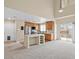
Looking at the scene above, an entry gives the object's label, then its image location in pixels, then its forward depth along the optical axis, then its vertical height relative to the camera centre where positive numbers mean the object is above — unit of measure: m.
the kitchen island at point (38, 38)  4.83 -0.84
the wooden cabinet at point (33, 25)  8.13 +0.71
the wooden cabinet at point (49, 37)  6.70 -1.00
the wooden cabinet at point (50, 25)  6.95 +0.54
